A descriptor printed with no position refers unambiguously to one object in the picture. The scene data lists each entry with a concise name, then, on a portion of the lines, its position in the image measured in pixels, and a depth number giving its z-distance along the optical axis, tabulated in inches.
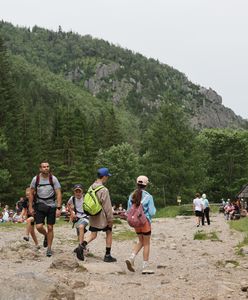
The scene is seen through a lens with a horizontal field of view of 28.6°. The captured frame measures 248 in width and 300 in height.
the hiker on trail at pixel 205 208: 1017.6
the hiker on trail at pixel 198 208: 1000.2
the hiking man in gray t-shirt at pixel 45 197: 397.4
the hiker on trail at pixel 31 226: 448.1
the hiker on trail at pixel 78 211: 420.5
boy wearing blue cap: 377.7
